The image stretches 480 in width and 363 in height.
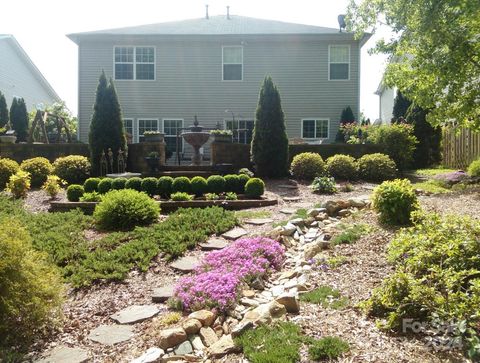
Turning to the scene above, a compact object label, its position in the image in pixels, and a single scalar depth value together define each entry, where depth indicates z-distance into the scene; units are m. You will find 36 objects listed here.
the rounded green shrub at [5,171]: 11.60
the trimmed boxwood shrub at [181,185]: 9.55
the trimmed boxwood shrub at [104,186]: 9.66
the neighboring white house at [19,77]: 24.66
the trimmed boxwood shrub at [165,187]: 9.62
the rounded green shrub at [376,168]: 12.16
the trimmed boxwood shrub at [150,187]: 9.62
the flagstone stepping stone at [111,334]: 3.75
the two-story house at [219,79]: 18.00
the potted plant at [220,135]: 13.46
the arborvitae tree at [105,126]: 12.67
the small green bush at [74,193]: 9.21
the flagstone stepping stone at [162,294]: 4.48
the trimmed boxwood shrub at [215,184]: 9.73
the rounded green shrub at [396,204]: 5.74
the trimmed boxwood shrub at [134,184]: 9.71
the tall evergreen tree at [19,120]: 20.56
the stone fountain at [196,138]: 13.04
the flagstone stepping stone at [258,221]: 7.29
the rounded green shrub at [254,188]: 9.42
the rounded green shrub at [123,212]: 7.11
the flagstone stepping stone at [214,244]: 6.02
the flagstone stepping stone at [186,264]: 5.28
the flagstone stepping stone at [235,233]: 6.49
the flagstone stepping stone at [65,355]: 3.42
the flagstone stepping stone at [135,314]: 4.11
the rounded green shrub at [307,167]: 12.37
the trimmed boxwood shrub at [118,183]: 9.75
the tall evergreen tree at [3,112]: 20.30
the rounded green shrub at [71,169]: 12.08
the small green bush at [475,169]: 10.81
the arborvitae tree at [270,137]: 12.69
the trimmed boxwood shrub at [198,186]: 9.59
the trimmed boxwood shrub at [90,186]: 9.86
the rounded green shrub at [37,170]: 11.88
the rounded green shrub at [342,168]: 12.16
